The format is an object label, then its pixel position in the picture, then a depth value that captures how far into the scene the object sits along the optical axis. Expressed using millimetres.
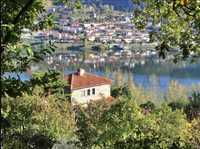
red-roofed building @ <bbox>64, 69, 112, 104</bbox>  63156
